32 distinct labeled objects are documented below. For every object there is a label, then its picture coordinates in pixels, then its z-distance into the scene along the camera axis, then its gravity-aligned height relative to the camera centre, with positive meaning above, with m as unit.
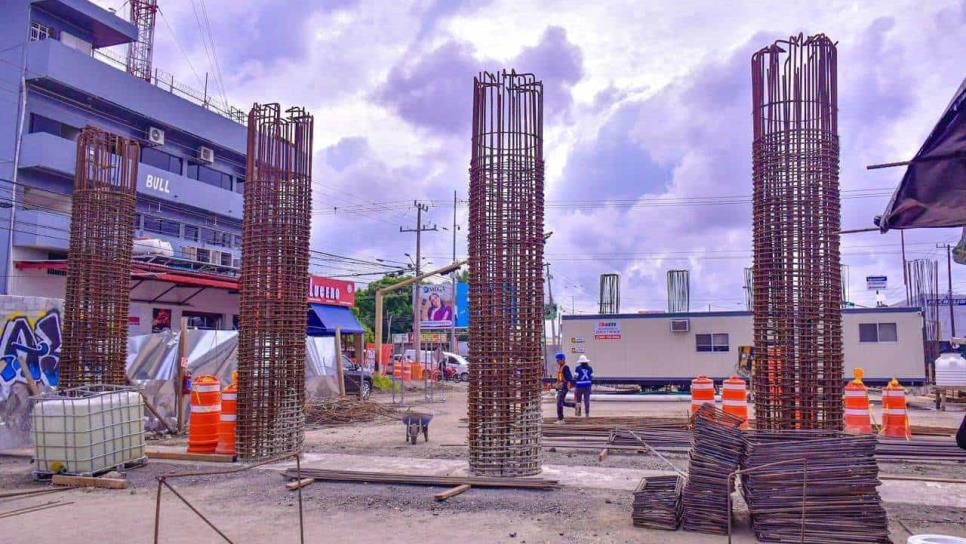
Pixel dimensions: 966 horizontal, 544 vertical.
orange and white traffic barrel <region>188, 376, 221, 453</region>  12.13 -1.35
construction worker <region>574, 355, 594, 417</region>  17.97 -1.04
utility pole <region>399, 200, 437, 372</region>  40.56 +5.63
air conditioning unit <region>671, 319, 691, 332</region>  28.88 +0.51
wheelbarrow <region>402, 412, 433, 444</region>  14.37 -1.73
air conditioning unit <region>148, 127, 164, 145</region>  37.16 +10.40
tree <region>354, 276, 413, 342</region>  69.31 +2.92
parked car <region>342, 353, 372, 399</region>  25.32 -1.58
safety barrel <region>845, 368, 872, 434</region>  12.94 -1.26
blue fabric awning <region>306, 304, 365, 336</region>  31.88 +0.73
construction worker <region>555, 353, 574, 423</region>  17.38 -1.10
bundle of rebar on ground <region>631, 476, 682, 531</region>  7.34 -1.75
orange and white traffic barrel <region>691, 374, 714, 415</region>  13.99 -1.02
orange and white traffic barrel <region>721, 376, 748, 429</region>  12.05 -0.96
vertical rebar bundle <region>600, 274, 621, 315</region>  36.31 +2.13
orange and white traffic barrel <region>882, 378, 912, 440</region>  13.94 -1.45
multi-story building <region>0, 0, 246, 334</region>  28.84 +8.44
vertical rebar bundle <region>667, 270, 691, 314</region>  37.66 +2.55
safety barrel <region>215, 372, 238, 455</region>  11.97 -1.39
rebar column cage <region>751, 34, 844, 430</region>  8.66 +1.11
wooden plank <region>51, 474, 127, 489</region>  9.88 -2.01
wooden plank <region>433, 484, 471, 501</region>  8.66 -1.92
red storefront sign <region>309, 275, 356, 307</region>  33.06 +2.17
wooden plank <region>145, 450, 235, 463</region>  11.60 -1.98
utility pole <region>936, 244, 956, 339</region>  44.48 +4.39
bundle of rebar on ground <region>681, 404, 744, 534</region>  7.21 -1.38
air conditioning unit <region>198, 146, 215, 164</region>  41.47 +10.53
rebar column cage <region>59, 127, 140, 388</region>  13.20 +1.30
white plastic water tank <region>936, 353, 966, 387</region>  21.94 -1.02
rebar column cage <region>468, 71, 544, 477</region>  10.04 +0.67
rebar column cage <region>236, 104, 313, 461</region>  11.69 +0.82
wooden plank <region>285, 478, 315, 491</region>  9.52 -1.97
